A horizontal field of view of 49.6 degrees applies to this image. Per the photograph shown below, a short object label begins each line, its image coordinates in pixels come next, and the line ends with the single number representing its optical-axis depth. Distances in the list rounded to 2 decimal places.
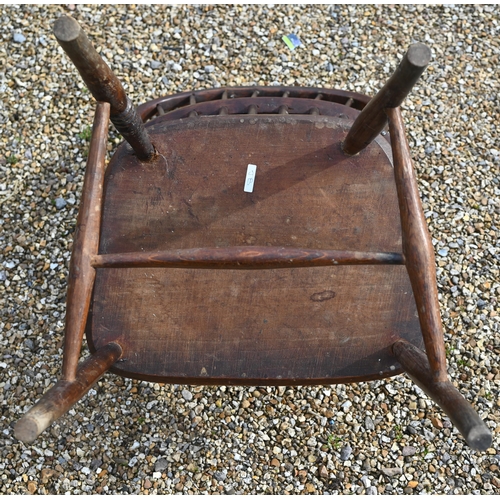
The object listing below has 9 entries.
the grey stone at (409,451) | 2.25
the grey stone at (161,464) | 2.24
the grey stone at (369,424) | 2.28
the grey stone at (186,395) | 2.34
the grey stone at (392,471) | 2.22
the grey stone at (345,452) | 2.24
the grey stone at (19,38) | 2.86
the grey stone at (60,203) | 2.59
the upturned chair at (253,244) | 1.68
